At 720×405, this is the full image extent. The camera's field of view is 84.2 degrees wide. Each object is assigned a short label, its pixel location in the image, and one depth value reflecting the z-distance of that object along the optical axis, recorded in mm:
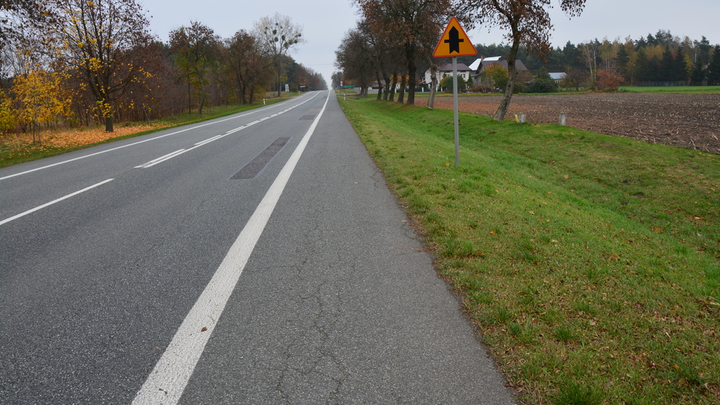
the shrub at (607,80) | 72500
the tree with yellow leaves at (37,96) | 14562
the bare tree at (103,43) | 18188
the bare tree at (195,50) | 36000
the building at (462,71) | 109275
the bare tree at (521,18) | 16516
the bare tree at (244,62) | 50469
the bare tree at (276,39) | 71812
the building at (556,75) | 100212
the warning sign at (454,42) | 7262
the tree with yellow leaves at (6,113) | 14914
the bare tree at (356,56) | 45375
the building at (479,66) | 97956
